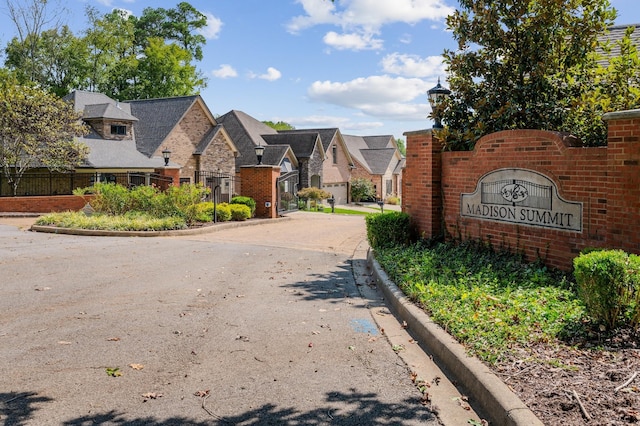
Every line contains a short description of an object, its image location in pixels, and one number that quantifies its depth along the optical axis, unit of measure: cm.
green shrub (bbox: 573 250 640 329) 503
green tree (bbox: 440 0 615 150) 1004
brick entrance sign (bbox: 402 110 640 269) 723
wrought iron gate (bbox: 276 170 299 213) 2837
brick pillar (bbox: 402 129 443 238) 1113
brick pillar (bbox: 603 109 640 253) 704
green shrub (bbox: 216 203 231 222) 2061
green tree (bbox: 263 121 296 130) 9050
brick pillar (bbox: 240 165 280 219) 2331
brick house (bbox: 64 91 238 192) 3125
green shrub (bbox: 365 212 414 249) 1127
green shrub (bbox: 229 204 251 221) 2114
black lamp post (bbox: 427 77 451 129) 1149
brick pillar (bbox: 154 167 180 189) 2577
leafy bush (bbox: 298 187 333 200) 4325
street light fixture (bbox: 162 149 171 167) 2599
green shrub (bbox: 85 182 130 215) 1931
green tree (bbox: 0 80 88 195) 2461
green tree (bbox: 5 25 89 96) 4484
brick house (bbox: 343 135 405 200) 5916
